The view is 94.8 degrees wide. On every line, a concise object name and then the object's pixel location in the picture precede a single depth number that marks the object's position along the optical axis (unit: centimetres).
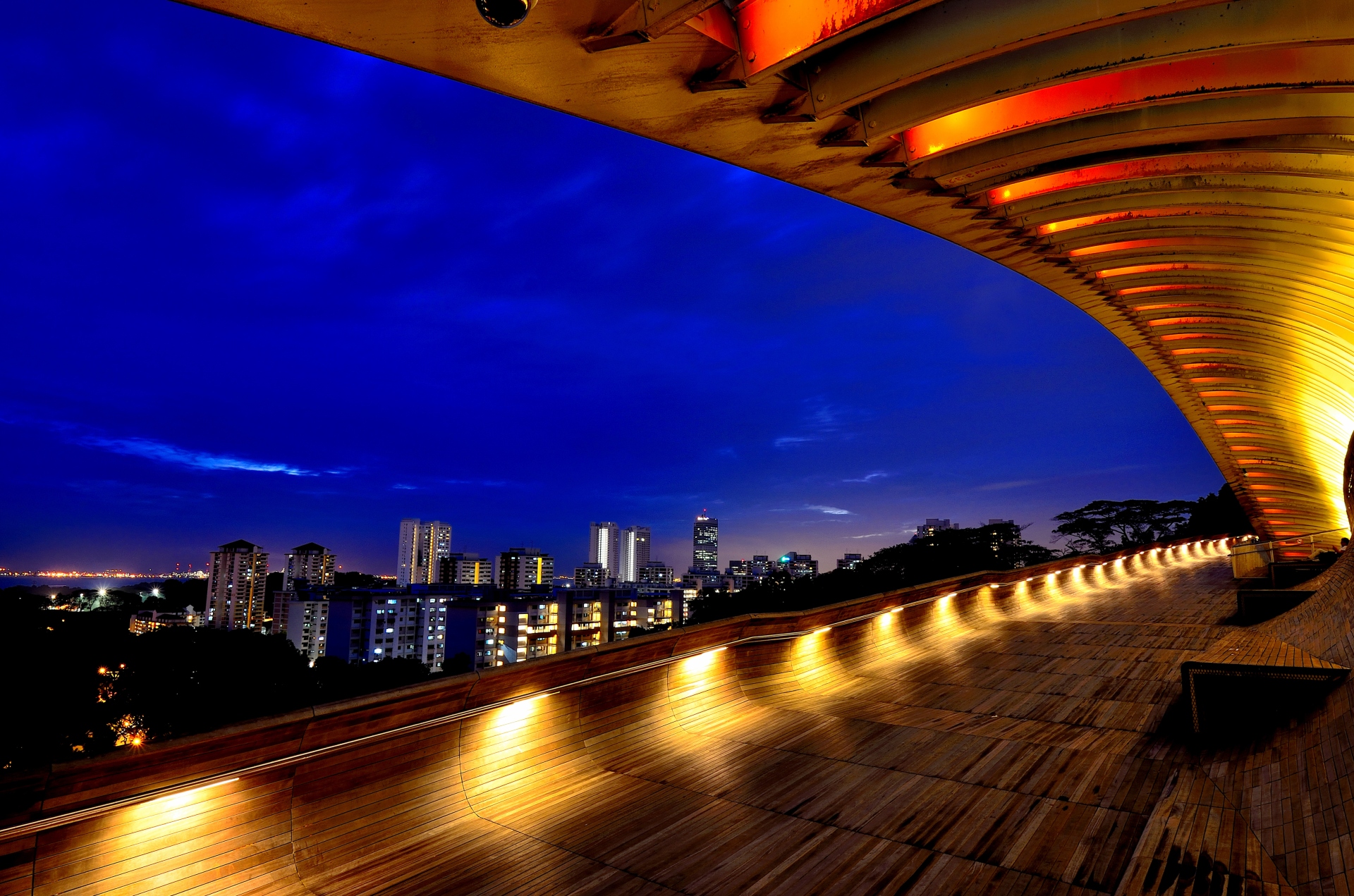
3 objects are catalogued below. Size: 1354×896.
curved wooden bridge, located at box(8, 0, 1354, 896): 352
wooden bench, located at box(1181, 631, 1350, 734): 556
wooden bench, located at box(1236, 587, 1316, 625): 1165
